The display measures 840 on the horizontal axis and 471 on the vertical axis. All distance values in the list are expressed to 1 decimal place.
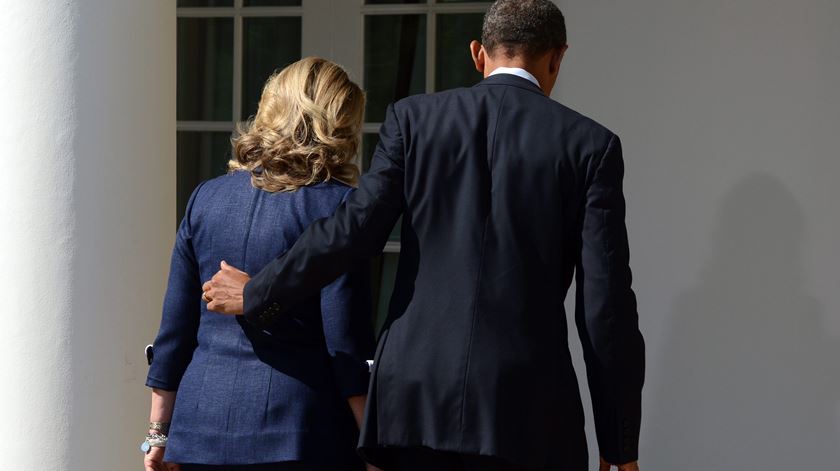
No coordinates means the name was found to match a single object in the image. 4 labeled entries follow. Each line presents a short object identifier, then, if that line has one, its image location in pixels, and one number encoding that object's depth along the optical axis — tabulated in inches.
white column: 264.2
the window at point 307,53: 442.9
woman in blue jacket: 187.9
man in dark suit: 177.3
